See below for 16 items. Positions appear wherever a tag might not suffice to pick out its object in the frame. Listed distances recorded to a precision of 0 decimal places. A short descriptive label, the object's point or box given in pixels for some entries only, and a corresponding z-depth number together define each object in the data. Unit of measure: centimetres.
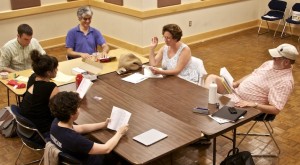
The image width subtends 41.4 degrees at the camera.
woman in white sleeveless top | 454
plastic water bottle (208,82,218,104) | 365
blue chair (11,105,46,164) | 353
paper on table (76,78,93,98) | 388
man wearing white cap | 388
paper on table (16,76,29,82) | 441
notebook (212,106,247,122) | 341
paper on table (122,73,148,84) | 431
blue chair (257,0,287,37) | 900
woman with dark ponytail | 365
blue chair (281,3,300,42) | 870
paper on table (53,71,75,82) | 440
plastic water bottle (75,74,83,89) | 407
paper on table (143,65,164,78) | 443
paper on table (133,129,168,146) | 304
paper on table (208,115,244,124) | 337
